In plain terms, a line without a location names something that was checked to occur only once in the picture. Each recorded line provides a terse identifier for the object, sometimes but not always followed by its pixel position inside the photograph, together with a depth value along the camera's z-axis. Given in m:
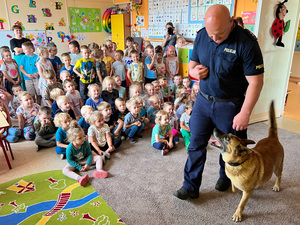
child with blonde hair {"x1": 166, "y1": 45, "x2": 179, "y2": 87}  5.42
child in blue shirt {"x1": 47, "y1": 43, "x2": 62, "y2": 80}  5.16
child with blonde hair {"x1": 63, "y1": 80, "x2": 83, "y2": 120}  3.99
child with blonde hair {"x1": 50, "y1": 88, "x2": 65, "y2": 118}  3.91
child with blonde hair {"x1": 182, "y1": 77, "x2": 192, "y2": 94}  4.91
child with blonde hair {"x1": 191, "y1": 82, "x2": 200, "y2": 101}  4.51
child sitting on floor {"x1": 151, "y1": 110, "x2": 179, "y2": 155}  3.30
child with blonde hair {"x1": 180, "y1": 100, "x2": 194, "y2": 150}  3.49
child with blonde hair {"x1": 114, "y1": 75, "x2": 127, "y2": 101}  4.44
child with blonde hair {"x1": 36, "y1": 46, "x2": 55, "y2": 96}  4.44
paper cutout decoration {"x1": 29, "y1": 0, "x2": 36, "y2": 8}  7.55
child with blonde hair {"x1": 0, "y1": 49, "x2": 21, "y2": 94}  4.50
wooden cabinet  8.16
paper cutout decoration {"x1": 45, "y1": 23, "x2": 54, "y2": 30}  7.95
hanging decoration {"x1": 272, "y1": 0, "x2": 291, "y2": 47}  3.89
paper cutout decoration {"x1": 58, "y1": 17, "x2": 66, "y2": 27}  8.21
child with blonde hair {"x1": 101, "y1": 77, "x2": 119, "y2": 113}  4.00
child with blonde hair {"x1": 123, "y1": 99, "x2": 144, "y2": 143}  3.70
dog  1.89
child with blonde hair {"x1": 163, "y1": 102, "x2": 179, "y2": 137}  3.76
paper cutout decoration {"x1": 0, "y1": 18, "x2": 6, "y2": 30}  7.07
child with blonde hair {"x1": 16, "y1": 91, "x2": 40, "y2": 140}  3.70
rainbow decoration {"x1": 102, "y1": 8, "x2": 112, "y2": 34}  8.94
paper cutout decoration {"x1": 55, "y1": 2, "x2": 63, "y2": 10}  8.07
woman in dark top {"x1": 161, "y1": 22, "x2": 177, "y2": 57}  6.02
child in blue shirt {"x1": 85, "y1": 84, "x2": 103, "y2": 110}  3.85
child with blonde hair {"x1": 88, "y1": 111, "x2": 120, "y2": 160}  3.16
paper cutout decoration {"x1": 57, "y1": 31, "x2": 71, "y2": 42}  8.24
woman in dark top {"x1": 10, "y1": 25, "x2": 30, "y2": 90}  4.82
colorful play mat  2.13
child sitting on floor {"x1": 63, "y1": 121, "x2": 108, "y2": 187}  2.74
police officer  1.73
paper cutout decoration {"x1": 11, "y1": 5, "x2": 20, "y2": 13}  7.24
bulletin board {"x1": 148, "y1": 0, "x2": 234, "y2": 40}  5.64
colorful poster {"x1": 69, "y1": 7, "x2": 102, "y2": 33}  8.52
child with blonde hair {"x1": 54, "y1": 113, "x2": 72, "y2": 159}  3.13
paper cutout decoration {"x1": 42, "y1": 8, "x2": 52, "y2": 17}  7.85
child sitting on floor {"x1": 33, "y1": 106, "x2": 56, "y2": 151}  3.44
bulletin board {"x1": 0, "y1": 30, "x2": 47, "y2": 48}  7.17
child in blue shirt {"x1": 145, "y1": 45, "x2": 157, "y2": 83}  5.16
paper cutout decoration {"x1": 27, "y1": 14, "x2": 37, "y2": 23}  7.57
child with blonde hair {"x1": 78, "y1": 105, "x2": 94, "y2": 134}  3.47
